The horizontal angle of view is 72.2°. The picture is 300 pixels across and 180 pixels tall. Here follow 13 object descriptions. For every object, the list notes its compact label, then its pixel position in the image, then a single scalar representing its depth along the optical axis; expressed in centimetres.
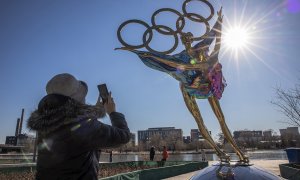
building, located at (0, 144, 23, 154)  5926
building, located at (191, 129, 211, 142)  11729
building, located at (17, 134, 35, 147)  7549
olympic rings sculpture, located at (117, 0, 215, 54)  430
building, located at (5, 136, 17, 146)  9048
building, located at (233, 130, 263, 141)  9361
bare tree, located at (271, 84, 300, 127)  1087
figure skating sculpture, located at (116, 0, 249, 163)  369
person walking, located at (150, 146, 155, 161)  1623
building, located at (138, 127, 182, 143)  12881
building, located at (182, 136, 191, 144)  11015
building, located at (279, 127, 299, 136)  9834
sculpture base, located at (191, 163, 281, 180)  225
